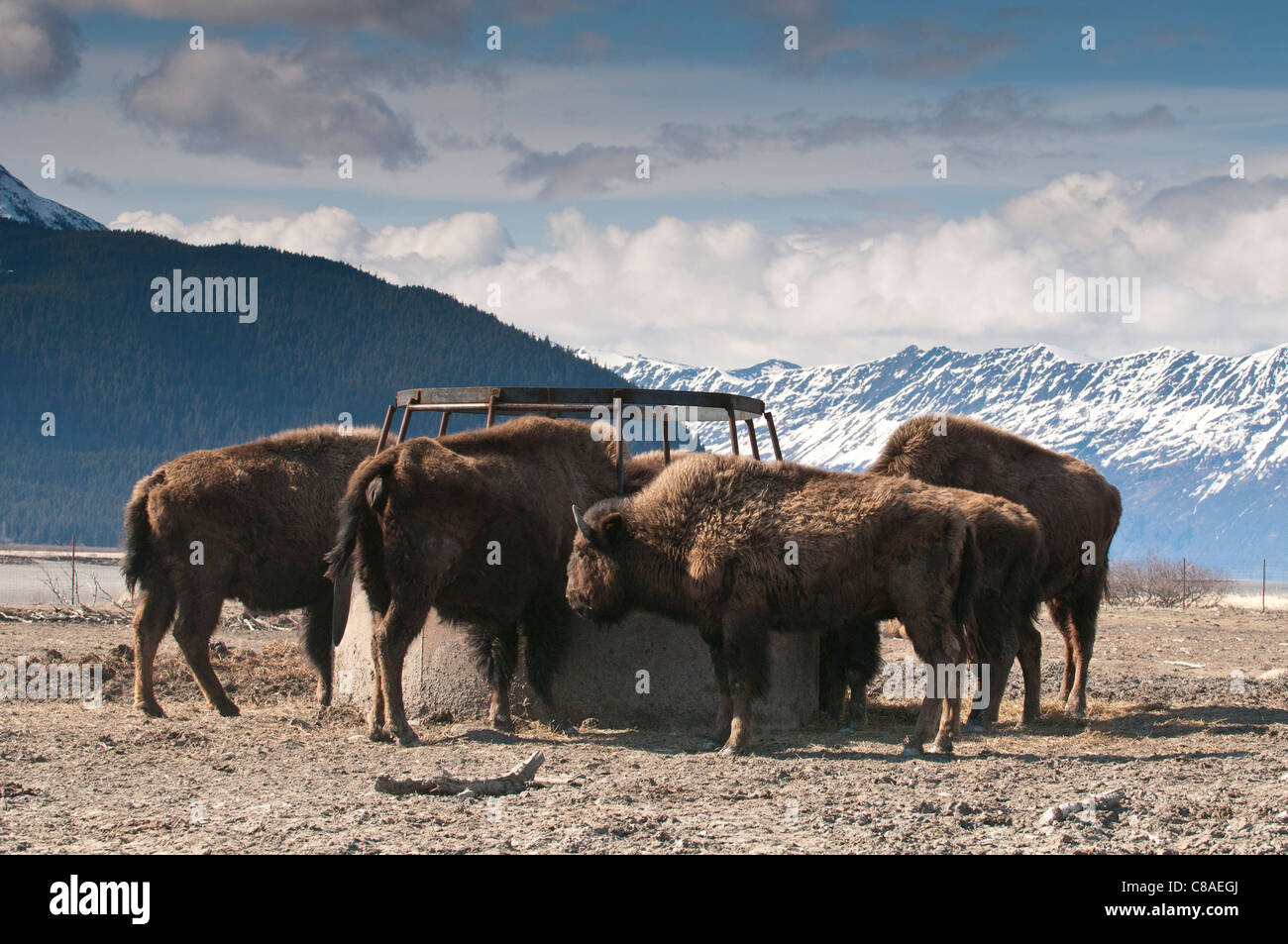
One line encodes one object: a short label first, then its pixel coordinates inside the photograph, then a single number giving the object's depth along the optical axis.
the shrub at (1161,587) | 35.38
